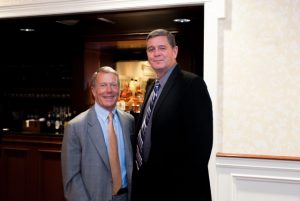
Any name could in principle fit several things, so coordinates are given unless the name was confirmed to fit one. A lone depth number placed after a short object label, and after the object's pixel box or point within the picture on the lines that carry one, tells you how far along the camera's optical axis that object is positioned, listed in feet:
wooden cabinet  12.39
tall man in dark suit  5.97
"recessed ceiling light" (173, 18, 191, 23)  11.29
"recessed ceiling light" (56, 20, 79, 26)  12.63
